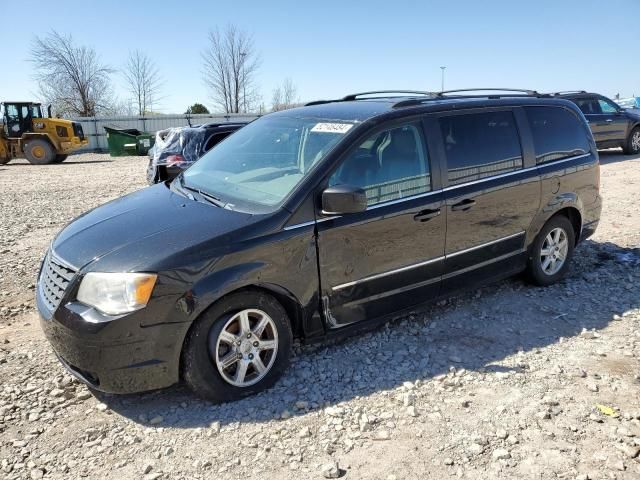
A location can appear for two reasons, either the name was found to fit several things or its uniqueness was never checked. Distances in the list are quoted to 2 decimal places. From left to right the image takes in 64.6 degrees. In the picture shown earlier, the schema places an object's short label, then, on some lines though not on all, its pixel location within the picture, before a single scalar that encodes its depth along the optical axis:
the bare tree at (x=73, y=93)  43.91
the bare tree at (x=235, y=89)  43.84
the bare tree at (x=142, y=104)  47.76
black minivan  2.81
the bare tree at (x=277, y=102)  48.82
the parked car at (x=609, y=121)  14.01
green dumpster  26.14
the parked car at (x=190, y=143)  8.47
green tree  45.31
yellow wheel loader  22.25
